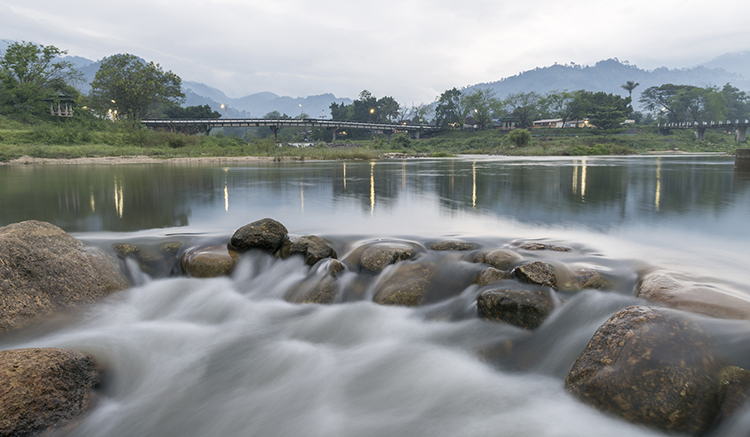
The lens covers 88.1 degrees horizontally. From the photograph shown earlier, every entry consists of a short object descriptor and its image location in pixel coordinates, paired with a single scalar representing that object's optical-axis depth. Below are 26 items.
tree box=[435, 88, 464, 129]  130.88
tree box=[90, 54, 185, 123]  63.44
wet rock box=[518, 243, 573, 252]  6.81
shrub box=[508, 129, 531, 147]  76.88
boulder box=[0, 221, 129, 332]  4.94
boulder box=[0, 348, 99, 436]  3.05
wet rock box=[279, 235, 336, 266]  6.80
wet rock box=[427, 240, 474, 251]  7.07
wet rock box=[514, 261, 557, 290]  5.19
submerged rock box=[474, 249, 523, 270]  5.90
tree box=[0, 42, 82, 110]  55.47
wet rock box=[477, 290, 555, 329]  4.76
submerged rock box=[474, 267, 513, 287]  5.53
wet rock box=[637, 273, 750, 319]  3.98
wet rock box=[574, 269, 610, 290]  5.30
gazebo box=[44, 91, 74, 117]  58.19
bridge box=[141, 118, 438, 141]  83.62
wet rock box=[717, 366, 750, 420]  3.03
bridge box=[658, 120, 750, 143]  97.88
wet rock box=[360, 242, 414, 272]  6.43
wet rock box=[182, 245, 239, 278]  6.81
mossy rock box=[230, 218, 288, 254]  7.24
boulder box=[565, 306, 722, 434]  3.11
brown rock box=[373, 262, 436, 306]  5.73
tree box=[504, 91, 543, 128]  125.81
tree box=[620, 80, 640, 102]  128.30
